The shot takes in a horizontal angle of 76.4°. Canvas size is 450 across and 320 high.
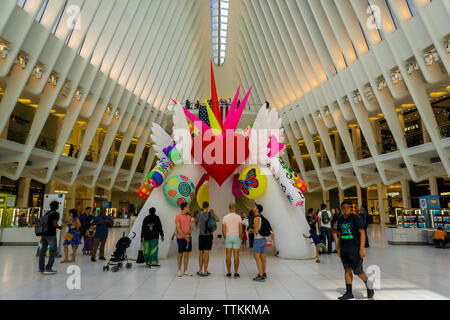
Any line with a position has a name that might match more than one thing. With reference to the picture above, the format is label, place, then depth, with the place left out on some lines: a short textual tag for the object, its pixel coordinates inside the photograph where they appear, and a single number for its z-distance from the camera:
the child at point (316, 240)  7.53
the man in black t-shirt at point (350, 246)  4.22
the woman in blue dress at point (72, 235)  7.18
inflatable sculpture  7.87
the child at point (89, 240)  8.26
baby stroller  6.10
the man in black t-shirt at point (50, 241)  5.72
